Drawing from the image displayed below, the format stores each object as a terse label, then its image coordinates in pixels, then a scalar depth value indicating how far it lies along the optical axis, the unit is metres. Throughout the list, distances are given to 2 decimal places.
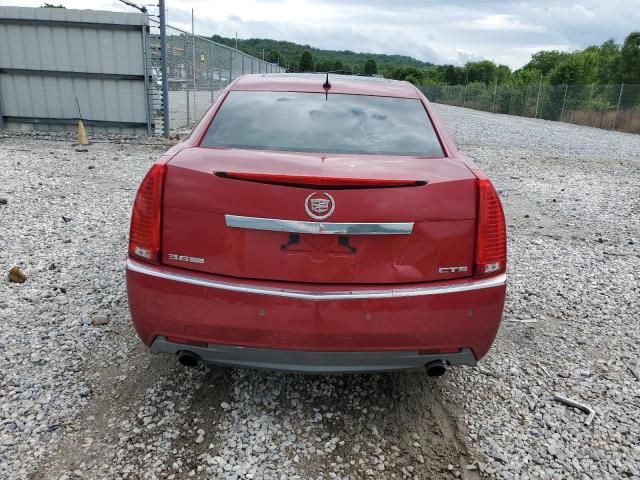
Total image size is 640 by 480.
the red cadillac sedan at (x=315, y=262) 2.20
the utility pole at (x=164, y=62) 11.05
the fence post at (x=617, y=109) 26.65
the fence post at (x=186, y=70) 13.53
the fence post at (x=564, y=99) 33.03
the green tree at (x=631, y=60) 34.91
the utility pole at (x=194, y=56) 13.81
